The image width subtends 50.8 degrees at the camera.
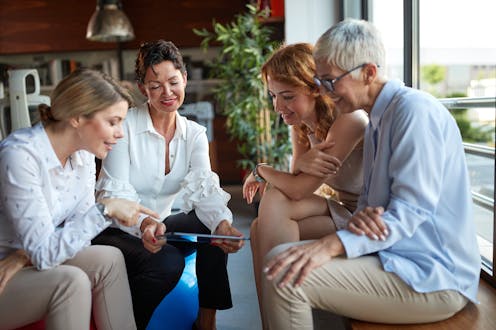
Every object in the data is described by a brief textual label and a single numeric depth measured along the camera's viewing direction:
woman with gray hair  1.28
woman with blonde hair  1.42
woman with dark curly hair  1.95
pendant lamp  5.46
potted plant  4.45
